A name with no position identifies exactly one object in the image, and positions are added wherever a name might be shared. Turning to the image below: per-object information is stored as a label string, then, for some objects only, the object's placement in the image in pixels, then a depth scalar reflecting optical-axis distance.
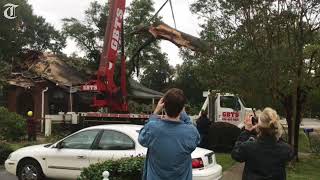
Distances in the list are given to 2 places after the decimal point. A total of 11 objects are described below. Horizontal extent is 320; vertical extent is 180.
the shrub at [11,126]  15.22
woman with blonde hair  3.48
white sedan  7.10
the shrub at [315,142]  14.40
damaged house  20.33
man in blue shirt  3.29
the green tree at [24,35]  23.89
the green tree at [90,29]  29.10
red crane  14.04
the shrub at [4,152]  10.76
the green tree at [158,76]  37.00
